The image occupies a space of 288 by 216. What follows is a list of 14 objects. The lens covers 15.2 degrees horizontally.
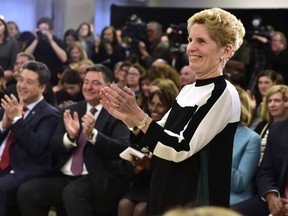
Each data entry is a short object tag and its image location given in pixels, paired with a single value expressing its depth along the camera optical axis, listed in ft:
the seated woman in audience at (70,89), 31.55
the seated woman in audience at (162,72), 28.95
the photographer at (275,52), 37.06
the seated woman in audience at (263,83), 29.01
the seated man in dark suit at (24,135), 22.22
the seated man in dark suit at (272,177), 18.49
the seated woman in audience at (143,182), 21.42
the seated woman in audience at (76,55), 39.86
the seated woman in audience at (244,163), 19.61
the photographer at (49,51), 39.20
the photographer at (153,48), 38.54
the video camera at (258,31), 38.50
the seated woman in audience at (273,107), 23.00
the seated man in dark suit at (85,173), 21.61
